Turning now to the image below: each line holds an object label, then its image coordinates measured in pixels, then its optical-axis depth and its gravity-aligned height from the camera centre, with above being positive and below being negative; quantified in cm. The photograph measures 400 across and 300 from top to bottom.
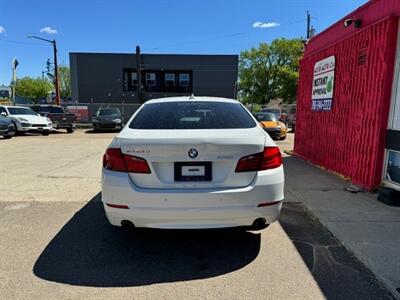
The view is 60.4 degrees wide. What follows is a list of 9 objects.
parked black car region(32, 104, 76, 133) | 2214 -128
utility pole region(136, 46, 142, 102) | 3206 +262
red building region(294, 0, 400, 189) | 609 +16
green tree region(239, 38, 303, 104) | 5182 +537
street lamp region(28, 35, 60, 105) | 3039 +263
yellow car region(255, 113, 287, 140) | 1734 -121
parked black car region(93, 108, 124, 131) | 2292 -136
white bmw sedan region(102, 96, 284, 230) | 331 -77
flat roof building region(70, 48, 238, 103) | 3428 +247
